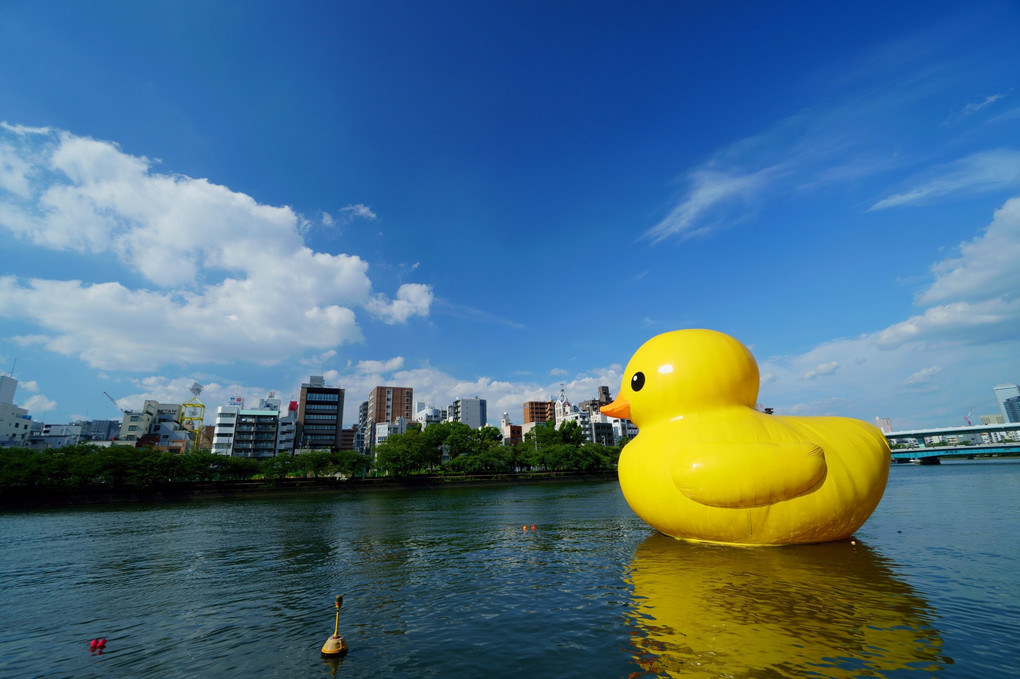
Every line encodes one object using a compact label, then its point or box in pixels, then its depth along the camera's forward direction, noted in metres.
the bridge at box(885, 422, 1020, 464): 105.56
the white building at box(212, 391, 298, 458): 115.44
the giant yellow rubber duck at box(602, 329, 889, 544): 12.75
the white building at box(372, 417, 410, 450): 146.88
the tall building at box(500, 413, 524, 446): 168.12
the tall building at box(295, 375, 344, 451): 119.69
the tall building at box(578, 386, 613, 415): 182.50
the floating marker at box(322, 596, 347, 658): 8.79
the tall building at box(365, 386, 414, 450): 169.12
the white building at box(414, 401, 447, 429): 165.38
